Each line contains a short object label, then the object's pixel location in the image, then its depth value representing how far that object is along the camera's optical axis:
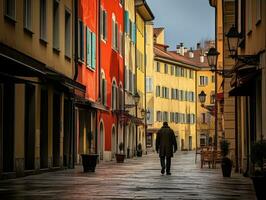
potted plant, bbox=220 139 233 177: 25.33
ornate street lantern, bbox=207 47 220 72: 27.16
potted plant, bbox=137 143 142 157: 63.88
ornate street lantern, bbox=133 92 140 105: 57.76
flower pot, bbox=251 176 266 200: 12.95
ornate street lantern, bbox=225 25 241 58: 22.22
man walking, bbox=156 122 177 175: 26.83
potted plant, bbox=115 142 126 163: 44.16
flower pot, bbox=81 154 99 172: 27.50
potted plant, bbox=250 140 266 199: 12.98
